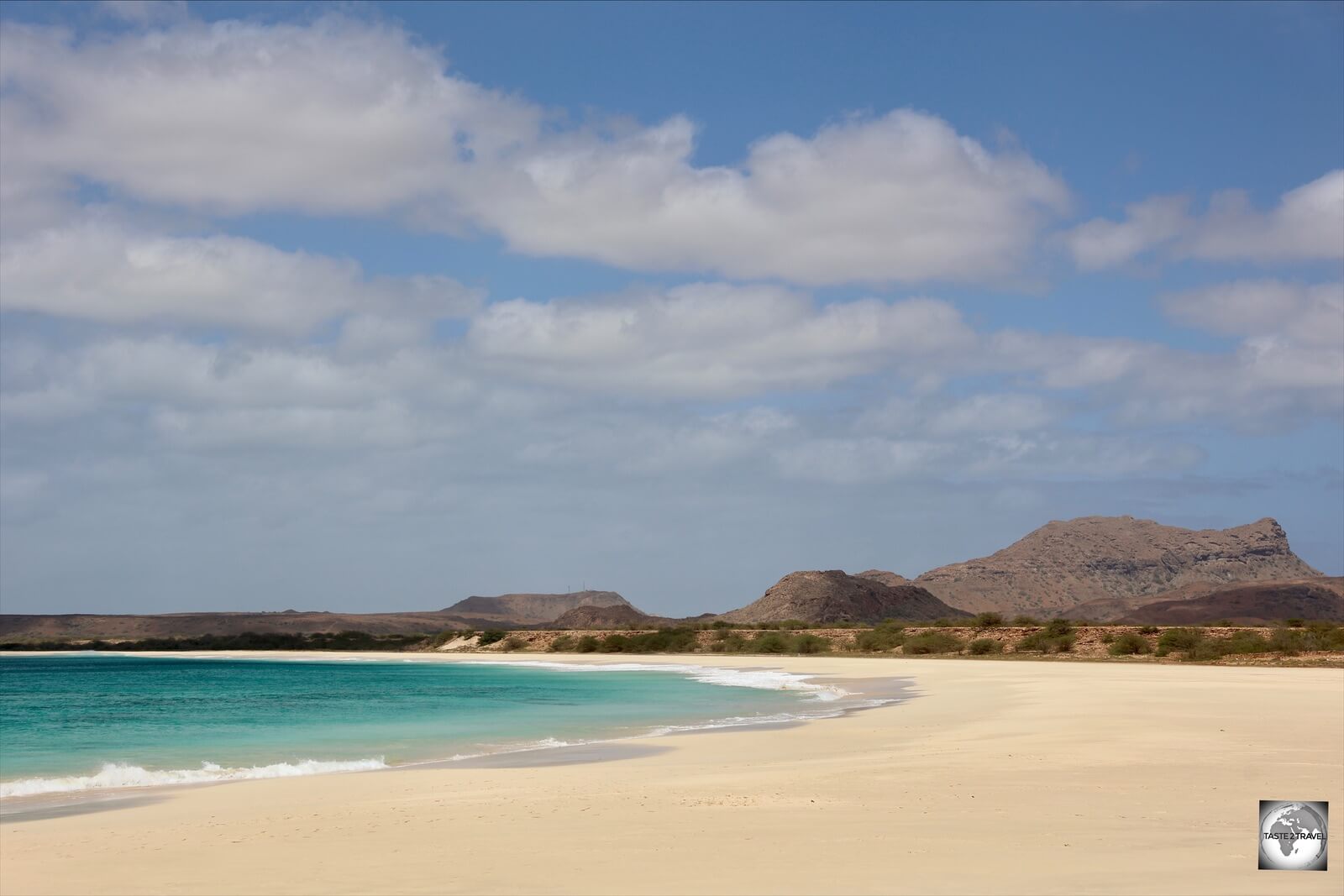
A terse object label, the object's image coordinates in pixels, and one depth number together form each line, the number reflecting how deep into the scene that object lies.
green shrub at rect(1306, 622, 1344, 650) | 58.44
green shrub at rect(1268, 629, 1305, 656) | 58.41
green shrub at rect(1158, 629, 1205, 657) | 61.03
